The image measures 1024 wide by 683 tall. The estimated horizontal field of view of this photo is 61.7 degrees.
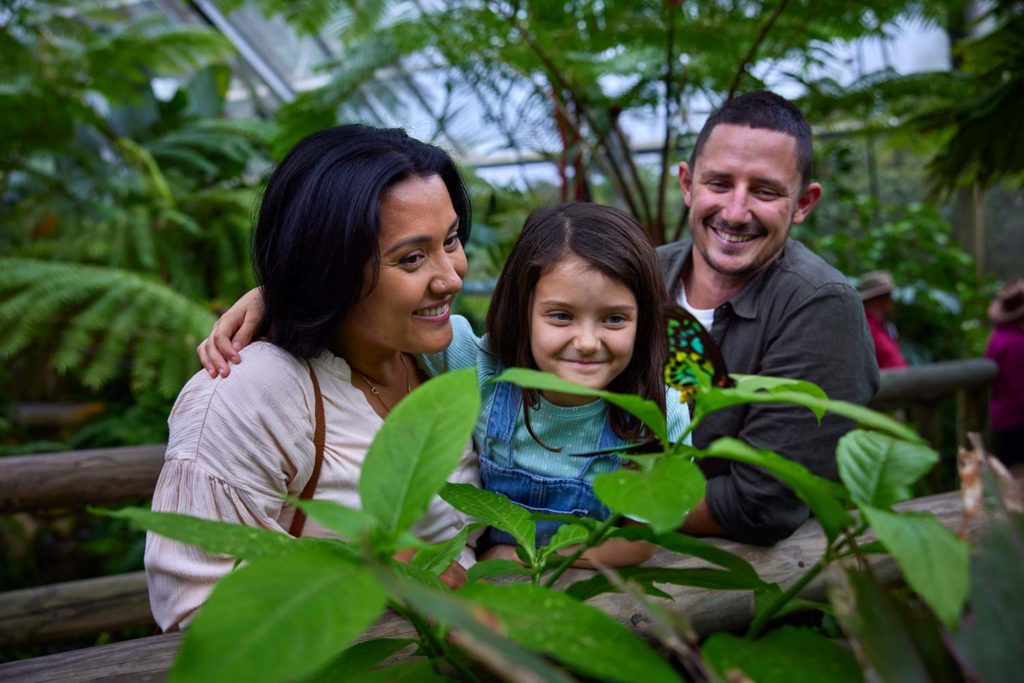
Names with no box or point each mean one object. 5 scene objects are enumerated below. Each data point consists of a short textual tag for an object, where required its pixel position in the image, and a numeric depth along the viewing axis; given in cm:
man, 167
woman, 119
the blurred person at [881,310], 427
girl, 134
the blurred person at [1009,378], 409
